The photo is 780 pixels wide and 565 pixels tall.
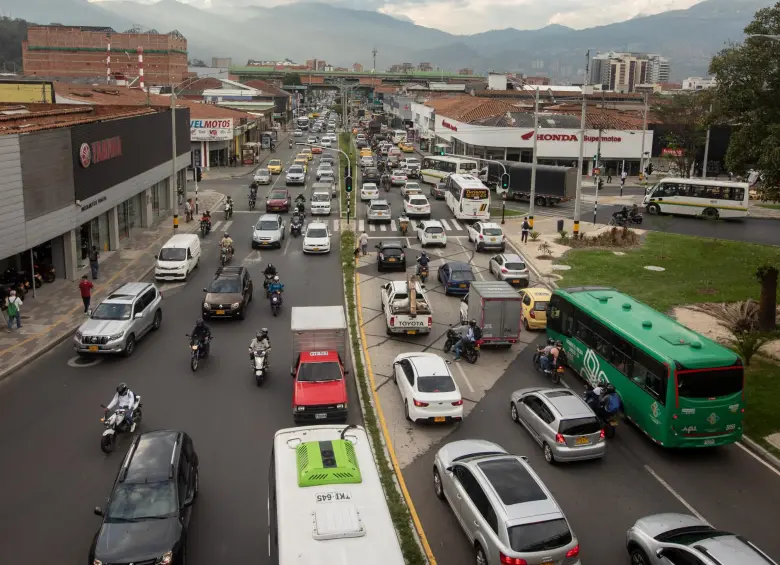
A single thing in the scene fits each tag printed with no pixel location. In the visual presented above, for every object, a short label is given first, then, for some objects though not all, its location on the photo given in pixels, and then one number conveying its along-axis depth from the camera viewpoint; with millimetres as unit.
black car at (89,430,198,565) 12320
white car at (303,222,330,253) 40406
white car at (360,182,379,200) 59344
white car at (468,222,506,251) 41344
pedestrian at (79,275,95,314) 27719
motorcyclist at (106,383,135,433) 18406
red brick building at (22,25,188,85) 159000
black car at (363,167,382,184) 69812
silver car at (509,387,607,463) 17438
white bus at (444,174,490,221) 50219
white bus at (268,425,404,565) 10766
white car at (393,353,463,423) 19375
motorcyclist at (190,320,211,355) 23625
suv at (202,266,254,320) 28000
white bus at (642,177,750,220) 52219
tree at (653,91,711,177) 75250
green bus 17438
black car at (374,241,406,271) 36531
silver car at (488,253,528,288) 33750
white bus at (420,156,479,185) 69875
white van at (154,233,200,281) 34000
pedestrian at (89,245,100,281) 33062
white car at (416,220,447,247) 42375
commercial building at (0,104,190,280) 27703
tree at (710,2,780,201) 31188
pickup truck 26703
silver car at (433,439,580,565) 12633
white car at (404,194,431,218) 52125
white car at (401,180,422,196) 55500
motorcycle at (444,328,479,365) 24594
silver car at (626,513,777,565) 12008
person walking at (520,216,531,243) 44062
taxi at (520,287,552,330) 28016
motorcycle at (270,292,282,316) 29047
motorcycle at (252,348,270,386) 22094
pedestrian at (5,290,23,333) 25719
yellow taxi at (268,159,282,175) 74062
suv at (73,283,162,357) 23438
